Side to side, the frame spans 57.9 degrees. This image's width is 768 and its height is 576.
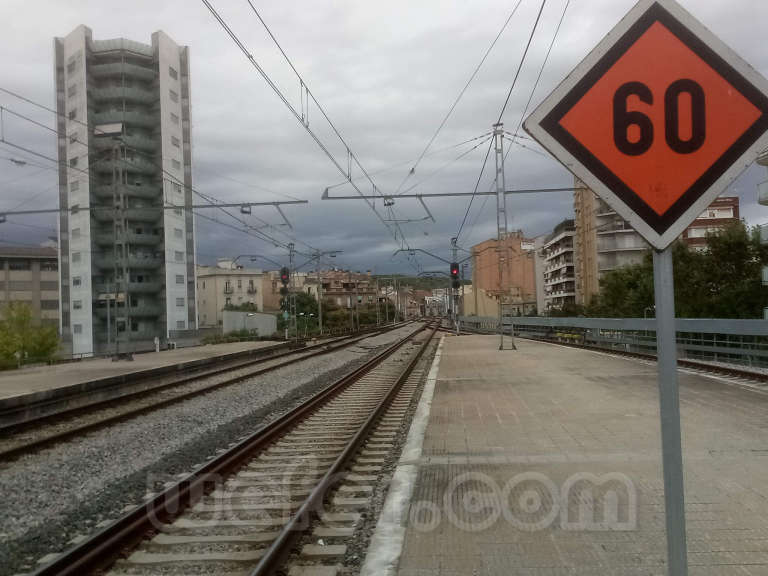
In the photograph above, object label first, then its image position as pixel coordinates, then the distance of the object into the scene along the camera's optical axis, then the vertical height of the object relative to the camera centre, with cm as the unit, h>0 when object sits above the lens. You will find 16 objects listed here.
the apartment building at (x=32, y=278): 8350 +545
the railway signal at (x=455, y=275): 3568 +175
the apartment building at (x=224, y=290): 10788 +418
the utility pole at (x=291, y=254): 4928 +436
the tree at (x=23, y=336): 4447 -89
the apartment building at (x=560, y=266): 9448 +556
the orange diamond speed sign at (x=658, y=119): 229 +62
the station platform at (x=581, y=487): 446 -164
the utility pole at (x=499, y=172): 2466 +479
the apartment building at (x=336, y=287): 13982 +528
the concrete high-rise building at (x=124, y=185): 5691 +1123
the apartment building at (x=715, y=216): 7102 +879
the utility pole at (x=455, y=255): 4586 +377
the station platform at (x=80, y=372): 1669 -172
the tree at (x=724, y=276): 3409 +116
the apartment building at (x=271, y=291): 12194 +425
